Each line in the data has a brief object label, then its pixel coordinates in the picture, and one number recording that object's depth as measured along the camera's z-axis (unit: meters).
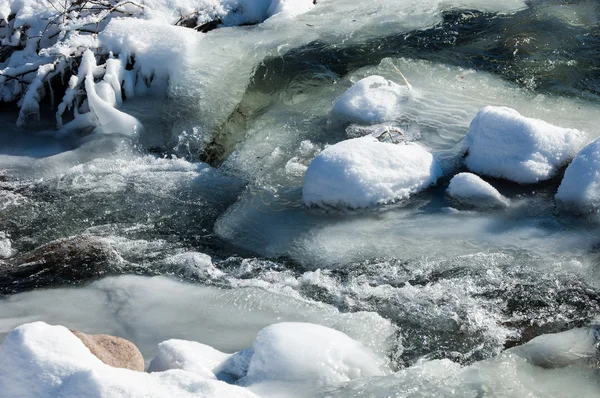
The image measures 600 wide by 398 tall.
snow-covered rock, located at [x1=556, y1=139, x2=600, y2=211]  8.73
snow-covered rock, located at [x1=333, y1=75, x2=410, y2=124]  10.97
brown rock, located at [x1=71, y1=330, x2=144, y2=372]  6.17
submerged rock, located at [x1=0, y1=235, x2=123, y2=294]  8.63
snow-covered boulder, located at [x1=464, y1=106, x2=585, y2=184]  9.44
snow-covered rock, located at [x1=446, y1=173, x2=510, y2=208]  9.15
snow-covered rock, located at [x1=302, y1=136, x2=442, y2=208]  9.20
